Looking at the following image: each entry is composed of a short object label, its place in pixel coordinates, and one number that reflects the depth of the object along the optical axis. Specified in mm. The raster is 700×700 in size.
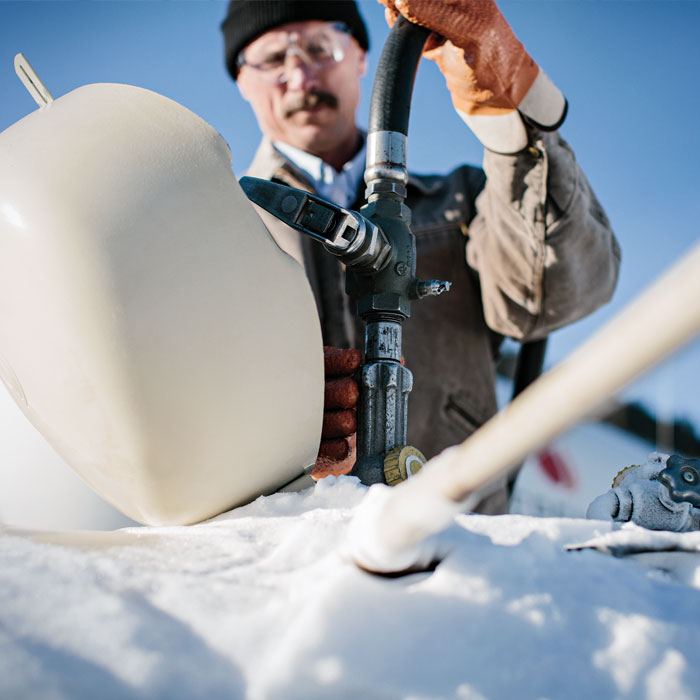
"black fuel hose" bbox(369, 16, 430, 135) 699
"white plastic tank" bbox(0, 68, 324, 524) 461
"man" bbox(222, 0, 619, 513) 1187
